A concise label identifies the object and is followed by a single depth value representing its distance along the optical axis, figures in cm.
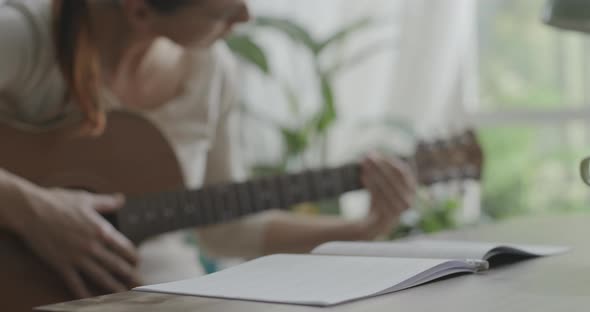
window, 313
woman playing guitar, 196
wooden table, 122
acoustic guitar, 196
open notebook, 131
